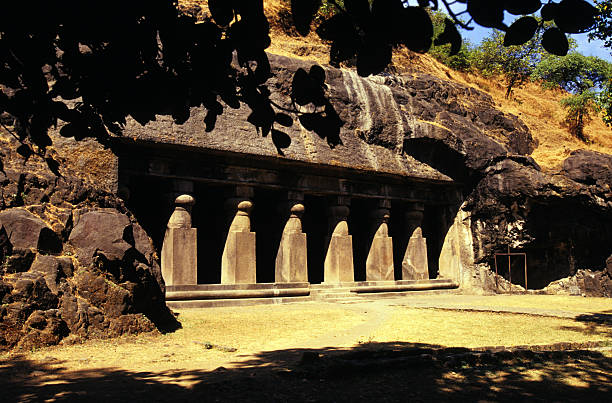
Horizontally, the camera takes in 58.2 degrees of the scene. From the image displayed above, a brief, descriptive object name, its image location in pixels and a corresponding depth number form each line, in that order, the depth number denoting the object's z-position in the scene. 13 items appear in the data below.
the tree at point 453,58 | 31.22
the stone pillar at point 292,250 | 16.42
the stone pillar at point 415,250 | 19.67
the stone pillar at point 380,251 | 18.48
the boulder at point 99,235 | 8.52
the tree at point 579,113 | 26.22
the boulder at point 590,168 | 17.92
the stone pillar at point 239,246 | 15.34
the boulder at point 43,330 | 7.17
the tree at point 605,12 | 14.87
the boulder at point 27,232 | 7.89
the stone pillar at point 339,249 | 17.55
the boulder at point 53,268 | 7.85
